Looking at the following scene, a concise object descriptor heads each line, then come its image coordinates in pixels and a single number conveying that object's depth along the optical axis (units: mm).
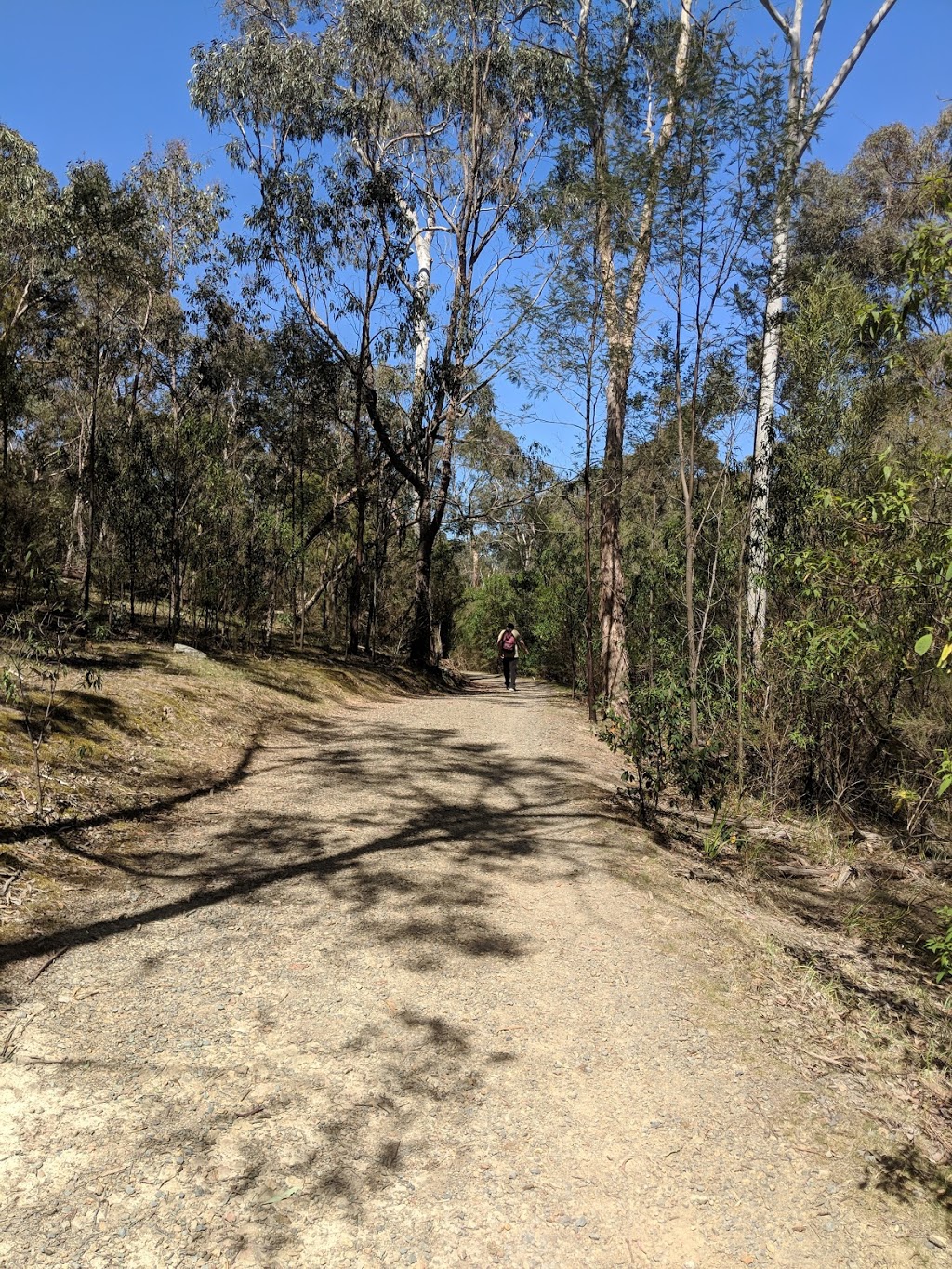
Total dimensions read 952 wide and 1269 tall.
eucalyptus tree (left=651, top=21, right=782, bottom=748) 7242
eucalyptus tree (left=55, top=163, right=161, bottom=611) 13586
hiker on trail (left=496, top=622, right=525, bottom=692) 17719
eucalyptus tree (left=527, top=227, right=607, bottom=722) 11008
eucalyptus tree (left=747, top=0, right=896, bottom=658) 7477
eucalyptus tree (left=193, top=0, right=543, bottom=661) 14875
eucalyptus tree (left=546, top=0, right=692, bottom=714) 7859
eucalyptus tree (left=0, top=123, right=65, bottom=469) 13555
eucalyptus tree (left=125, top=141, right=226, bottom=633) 12141
